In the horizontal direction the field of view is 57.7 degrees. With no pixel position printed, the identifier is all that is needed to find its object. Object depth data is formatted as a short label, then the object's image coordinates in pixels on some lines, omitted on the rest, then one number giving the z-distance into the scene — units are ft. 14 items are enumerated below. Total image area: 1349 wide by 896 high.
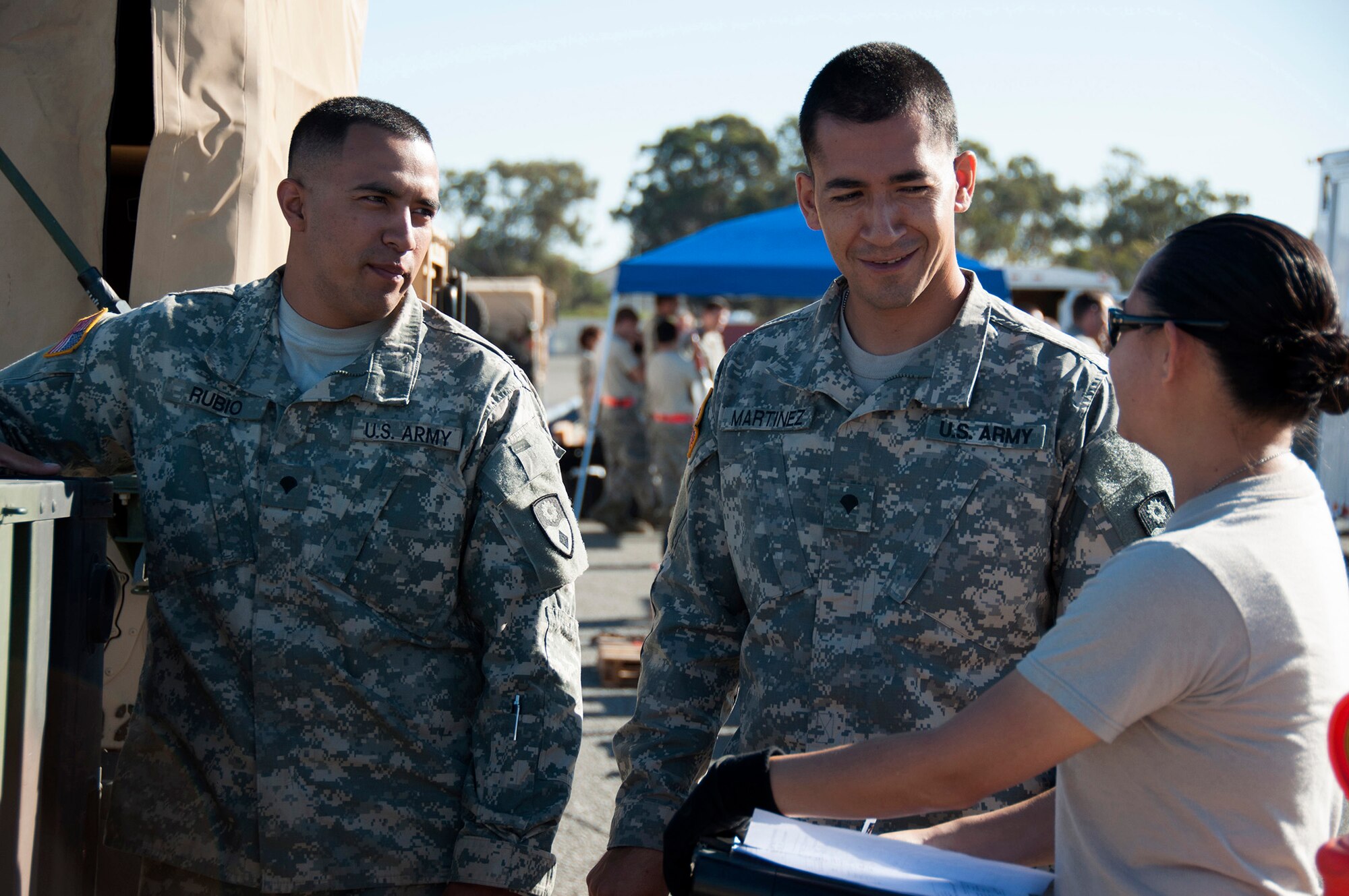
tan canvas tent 10.53
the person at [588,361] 51.96
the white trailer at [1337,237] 32.42
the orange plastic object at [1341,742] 3.77
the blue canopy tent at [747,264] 29.19
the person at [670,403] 35.09
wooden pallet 22.09
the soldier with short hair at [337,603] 7.74
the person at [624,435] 40.23
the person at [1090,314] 31.22
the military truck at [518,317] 62.08
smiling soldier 6.95
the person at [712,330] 39.81
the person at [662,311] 36.68
